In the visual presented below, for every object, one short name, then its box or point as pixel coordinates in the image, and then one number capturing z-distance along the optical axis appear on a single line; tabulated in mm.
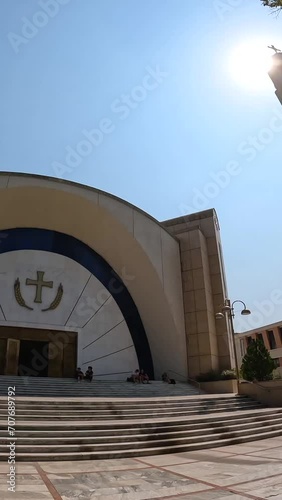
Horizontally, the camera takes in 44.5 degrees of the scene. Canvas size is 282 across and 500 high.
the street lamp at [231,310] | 14234
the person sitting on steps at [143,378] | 16722
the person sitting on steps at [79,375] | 15641
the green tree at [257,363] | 15773
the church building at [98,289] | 17219
